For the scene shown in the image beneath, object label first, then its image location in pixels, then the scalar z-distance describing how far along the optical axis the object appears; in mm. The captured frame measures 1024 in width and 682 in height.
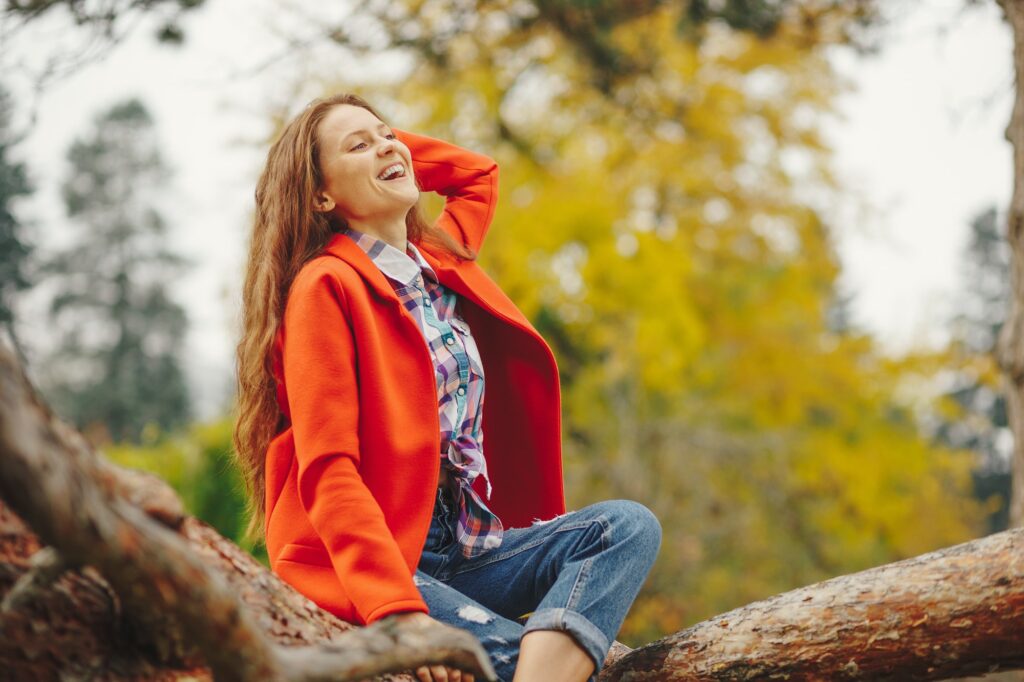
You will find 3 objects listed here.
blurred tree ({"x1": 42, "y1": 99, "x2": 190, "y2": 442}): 20266
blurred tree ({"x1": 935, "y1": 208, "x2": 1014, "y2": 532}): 28391
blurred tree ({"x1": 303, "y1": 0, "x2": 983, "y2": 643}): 8422
